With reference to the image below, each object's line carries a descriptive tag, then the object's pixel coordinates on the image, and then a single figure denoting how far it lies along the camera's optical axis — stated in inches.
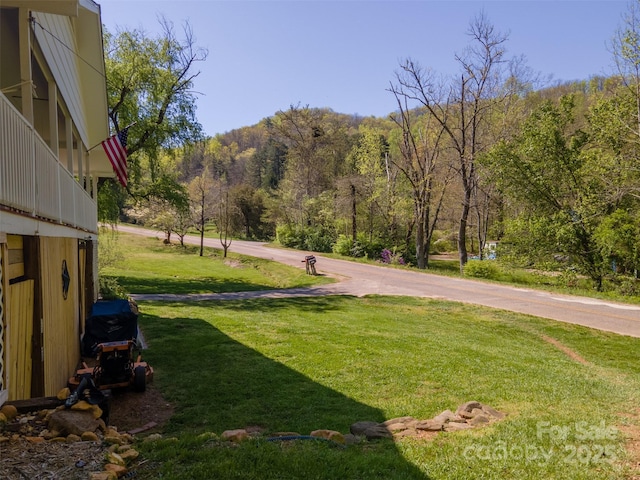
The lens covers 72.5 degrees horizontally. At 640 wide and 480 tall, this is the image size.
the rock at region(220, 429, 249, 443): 167.9
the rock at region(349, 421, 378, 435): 203.9
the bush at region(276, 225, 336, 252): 1518.2
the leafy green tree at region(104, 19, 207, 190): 786.2
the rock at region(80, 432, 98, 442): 158.4
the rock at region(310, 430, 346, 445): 182.4
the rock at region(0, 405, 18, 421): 159.8
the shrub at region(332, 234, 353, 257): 1379.2
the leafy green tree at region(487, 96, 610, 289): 819.4
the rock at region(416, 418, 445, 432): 205.0
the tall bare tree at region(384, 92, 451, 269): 1203.2
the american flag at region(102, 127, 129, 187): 386.3
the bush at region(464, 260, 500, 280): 957.2
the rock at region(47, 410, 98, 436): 161.0
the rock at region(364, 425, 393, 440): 196.4
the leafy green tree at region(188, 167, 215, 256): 1526.0
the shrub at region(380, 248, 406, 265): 1186.5
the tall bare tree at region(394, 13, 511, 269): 1051.3
